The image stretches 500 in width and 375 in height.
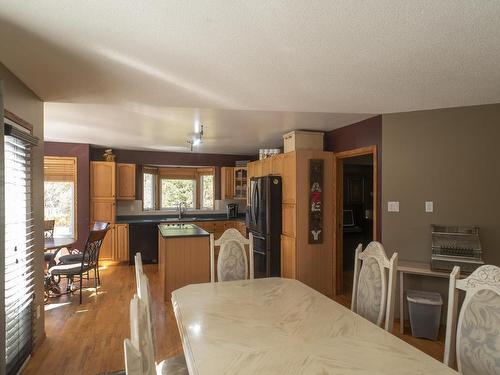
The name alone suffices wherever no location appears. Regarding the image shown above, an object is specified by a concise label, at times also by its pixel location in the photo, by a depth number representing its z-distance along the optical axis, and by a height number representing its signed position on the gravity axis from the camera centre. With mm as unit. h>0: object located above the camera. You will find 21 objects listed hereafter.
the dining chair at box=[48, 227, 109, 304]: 3883 -915
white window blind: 2111 -392
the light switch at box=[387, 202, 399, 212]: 3359 -152
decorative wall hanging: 4066 -135
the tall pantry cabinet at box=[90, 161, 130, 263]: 5742 -250
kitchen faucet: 6605 -321
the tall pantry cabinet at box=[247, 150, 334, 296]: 4047 -456
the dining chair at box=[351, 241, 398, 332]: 1890 -624
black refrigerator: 4375 -525
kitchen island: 3834 -834
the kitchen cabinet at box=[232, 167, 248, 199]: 6781 +256
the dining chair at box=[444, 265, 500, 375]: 1347 -621
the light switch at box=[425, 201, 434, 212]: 3180 -146
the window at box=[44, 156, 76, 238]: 5516 +2
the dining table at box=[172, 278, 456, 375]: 1214 -680
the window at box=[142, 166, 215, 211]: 6617 +138
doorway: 5457 -243
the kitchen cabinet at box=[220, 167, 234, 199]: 6766 +280
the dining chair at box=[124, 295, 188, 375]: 747 -430
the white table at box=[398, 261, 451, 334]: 2854 -749
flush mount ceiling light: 4094 +864
